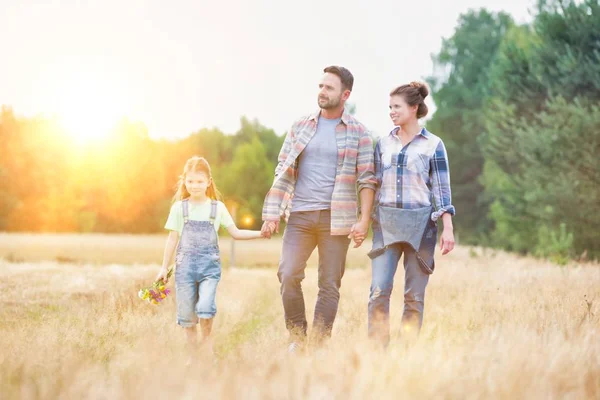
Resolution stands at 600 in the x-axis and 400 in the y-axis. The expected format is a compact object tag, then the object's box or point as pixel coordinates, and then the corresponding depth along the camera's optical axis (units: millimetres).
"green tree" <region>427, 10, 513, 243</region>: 48031
